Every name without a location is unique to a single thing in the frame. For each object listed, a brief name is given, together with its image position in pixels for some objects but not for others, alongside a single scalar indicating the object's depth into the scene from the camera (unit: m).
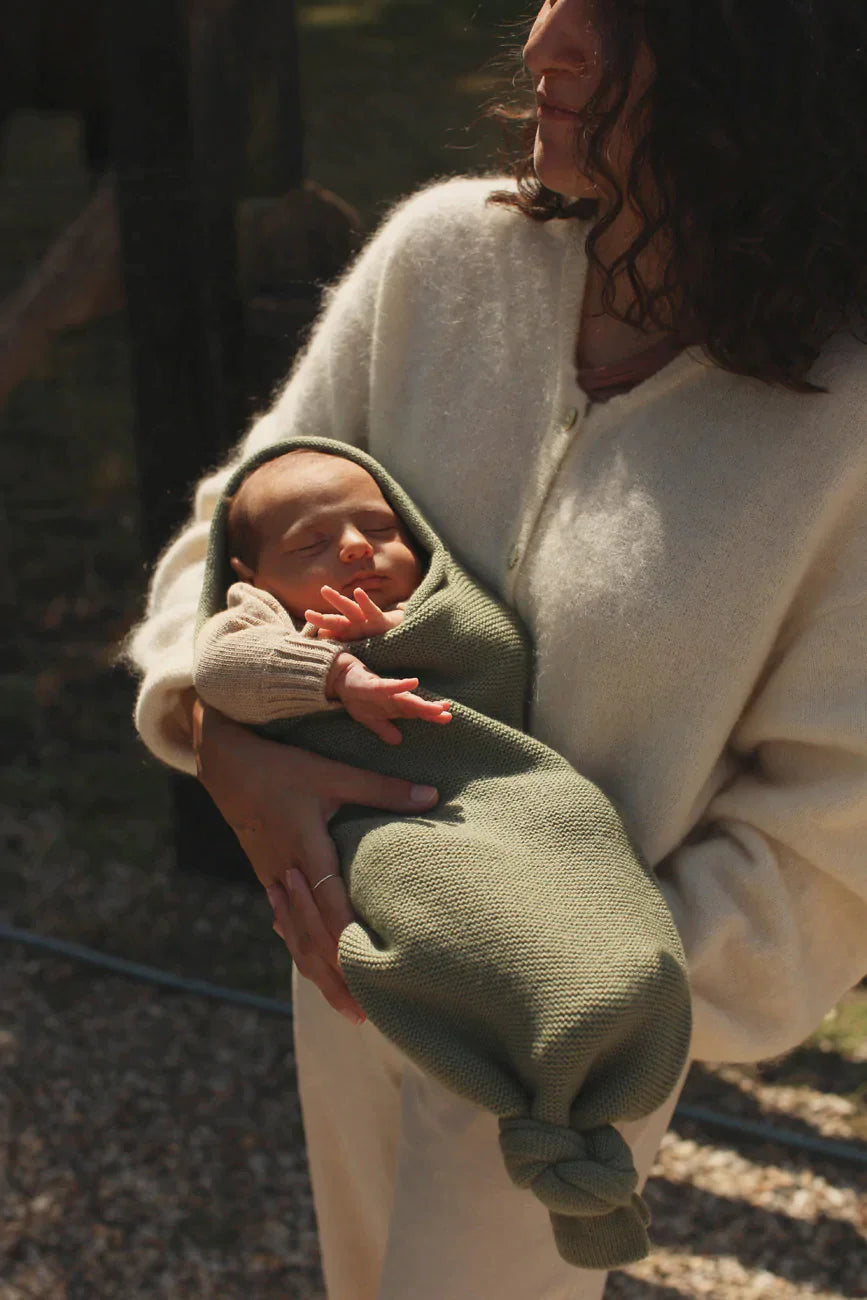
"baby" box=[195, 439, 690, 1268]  1.32
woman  1.39
